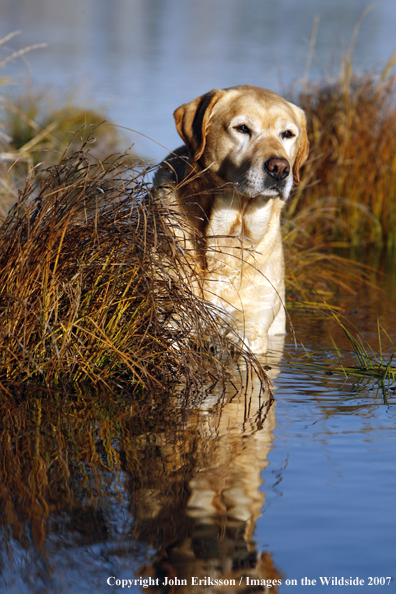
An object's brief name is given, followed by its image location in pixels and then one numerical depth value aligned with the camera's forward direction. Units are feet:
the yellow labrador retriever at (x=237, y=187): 27.94
